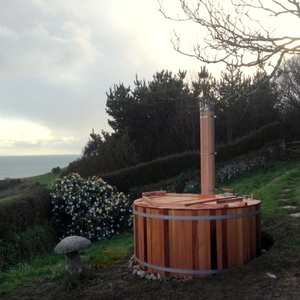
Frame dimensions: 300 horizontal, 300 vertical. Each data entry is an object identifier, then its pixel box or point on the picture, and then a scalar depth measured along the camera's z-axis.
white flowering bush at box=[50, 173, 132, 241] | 9.46
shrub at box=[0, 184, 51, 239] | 7.74
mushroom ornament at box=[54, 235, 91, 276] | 4.72
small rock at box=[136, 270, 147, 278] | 4.60
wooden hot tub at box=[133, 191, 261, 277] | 4.28
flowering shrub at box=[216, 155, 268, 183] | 15.52
